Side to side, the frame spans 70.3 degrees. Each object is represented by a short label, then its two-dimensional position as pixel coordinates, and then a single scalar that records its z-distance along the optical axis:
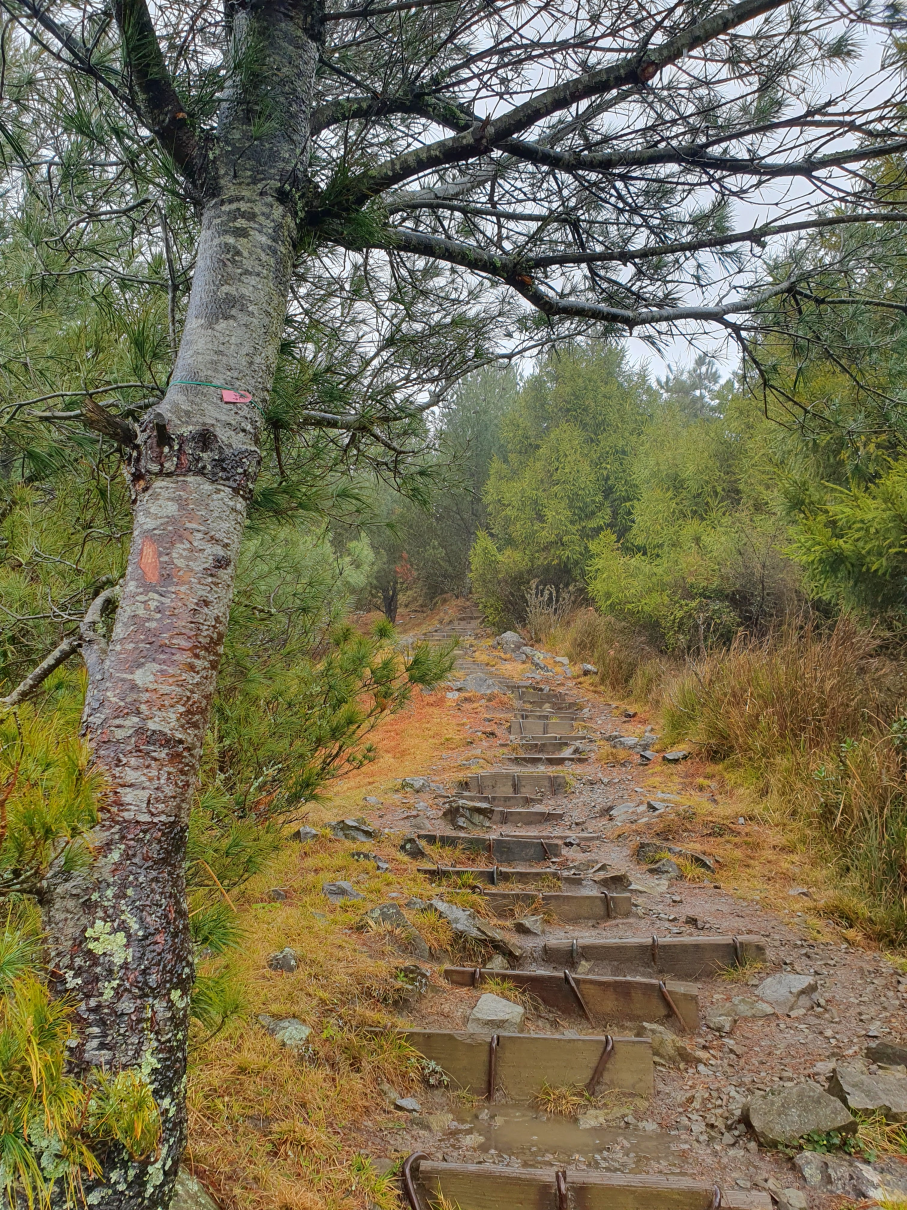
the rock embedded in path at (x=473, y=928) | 3.19
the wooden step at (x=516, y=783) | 6.20
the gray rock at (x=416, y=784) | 6.05
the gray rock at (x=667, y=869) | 4.19
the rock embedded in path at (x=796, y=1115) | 1.96
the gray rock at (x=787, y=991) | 2.74
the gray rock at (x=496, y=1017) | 2.48
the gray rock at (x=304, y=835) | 4.17
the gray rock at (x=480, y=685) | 9.96
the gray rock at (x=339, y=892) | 3.36
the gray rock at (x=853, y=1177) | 1.74
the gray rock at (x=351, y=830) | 4.49
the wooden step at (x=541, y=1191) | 1.66
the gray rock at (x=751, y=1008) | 2.72
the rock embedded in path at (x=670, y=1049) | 2.48
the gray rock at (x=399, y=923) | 2.96
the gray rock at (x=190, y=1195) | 1.28
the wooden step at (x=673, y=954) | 3.07
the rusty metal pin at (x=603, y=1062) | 2.28
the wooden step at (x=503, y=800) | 5.76
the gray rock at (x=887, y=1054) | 2.25
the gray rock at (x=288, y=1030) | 2.08
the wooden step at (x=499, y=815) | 5.27
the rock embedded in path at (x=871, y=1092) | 1.96
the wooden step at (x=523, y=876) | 3.96
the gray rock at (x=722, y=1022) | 2.65
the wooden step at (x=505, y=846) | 4.59
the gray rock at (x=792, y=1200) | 1.72
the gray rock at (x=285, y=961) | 2.51
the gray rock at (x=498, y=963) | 3.09
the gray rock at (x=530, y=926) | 3.49
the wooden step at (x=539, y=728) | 7.98
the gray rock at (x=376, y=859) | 3.91
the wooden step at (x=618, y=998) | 2.71
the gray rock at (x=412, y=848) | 4.32
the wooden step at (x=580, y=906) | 3.71
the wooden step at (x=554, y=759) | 7.07
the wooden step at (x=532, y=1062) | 2.28
